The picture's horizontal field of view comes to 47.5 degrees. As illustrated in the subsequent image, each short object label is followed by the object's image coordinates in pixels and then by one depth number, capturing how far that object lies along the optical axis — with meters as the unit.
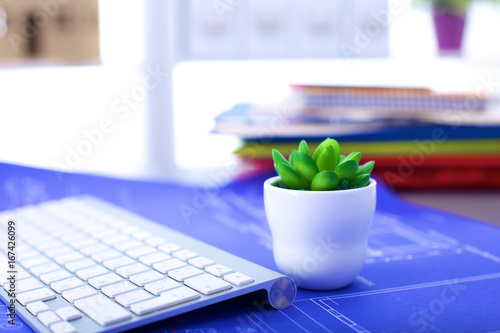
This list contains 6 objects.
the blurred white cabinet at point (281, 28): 2.11
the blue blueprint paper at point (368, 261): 0.49
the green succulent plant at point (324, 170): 0.55
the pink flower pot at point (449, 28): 1.87
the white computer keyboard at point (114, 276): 0.46
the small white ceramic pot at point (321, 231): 0.54
